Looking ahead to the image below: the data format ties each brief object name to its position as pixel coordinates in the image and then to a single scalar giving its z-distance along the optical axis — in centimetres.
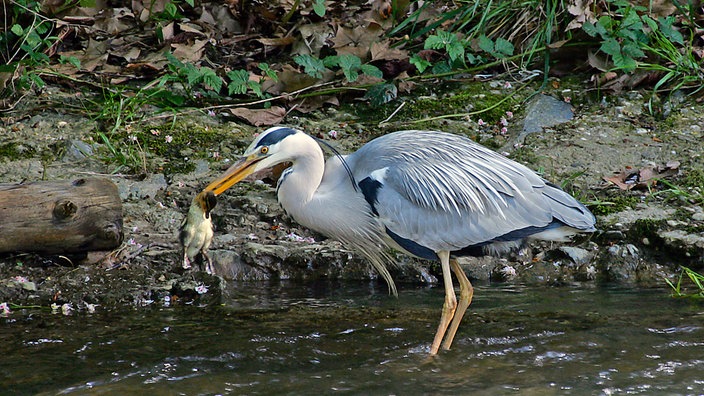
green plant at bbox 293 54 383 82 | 1431
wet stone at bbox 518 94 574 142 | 1409
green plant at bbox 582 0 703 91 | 1416
